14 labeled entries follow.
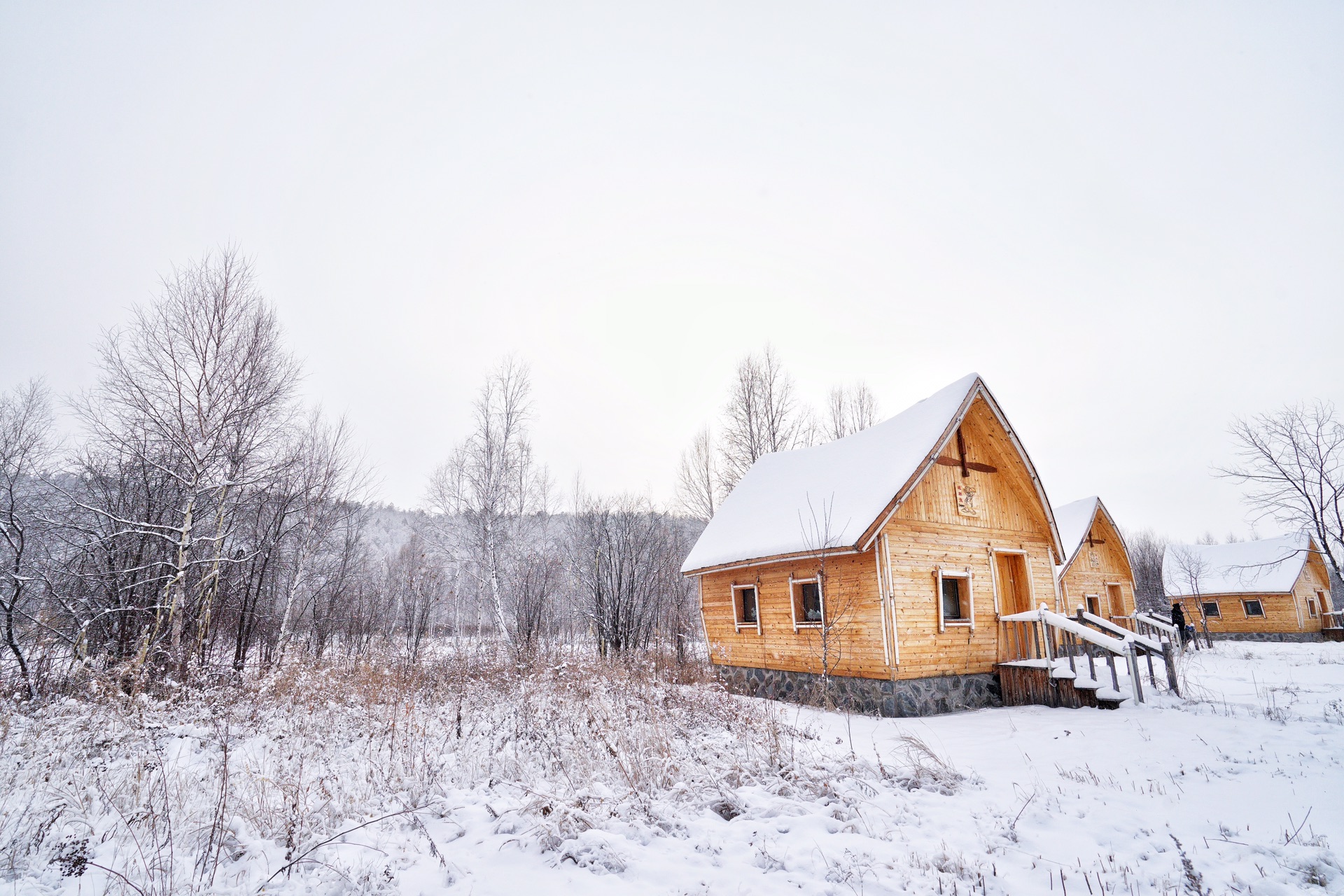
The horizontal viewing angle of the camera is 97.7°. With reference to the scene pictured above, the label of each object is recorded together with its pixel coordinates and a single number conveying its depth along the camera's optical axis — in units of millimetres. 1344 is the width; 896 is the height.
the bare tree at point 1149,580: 44219
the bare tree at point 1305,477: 17422
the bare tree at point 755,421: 28578
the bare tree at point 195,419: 10875
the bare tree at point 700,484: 30578
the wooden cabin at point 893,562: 12000
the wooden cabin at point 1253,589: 31797
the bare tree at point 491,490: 21562
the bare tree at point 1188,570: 34481
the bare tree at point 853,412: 31844
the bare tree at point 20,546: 8836
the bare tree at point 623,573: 17266
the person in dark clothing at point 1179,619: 23236
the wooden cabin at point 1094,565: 25656
